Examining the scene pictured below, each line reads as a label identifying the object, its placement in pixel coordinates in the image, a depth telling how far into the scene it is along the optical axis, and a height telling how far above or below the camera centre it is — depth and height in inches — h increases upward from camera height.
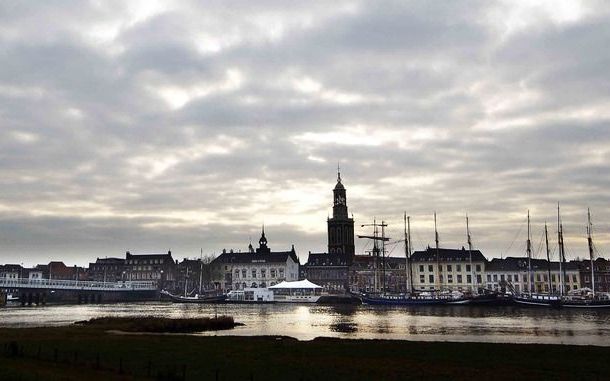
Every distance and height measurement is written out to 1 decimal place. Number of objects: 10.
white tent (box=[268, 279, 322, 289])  6825.8 -20.7
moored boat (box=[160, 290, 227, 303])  7327.8 -180.2
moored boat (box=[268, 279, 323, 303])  6879.9 -117.2
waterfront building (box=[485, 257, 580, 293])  7406.5 +66.1
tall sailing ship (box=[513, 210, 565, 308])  5157.5 -159.8
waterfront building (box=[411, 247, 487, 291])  7755.9 +77.9
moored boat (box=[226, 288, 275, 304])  6958.7 -145.0
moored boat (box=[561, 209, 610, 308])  5088.6 -171.0
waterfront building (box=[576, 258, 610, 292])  7303.2 +37.9
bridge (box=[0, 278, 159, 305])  6481.3 -15.7
